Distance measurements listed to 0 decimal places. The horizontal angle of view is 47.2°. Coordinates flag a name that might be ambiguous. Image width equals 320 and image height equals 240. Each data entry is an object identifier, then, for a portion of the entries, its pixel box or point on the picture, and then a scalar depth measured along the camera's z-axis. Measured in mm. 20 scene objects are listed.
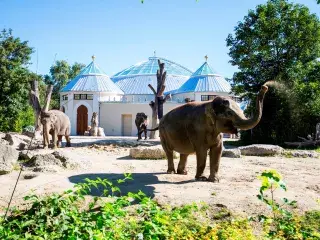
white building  38156
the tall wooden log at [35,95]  19772
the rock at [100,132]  33953
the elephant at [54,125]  13180
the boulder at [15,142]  12662
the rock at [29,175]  7059
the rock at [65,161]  8260
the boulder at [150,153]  11109
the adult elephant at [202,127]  6352
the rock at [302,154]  12602
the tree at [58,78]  47812
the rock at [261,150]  12789
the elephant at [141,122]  22367
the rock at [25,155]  9044
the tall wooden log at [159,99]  22531
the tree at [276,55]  20141
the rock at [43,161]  8047
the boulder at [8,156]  7799
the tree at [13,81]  27297
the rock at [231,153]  11608
